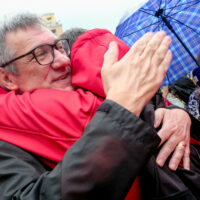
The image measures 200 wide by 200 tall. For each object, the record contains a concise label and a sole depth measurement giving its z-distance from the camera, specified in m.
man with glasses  0.80
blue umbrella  1.06
